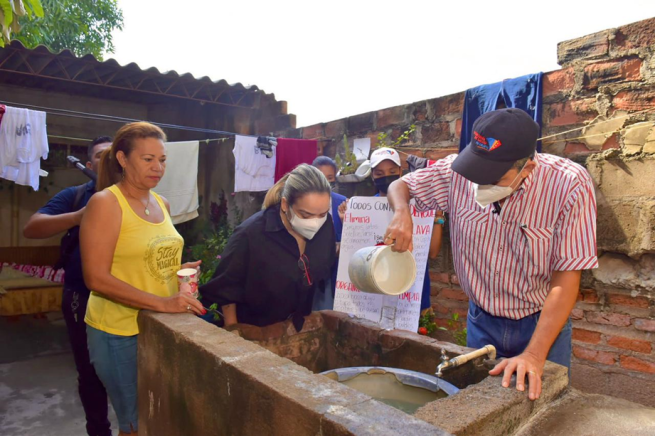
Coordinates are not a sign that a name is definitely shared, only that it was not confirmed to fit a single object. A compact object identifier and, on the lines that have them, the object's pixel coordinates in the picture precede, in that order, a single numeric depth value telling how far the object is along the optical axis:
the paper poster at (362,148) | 4.92
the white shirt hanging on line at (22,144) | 4.93
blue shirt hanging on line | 3.41
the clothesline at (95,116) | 5.59
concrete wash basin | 1.36
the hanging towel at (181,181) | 6.56
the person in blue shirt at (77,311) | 2.59
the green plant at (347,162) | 4.93
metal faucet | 1.65
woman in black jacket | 2.43
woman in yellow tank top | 2.04
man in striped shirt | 1.75
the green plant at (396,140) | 4.47
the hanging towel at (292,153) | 6.02
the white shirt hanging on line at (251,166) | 6.19
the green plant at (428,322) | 4.15
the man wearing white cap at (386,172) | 3.97
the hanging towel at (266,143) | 6.20
